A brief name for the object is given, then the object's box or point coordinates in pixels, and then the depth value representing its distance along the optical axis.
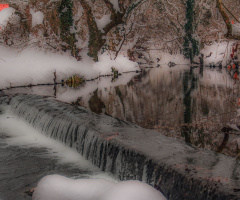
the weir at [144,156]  3.64
